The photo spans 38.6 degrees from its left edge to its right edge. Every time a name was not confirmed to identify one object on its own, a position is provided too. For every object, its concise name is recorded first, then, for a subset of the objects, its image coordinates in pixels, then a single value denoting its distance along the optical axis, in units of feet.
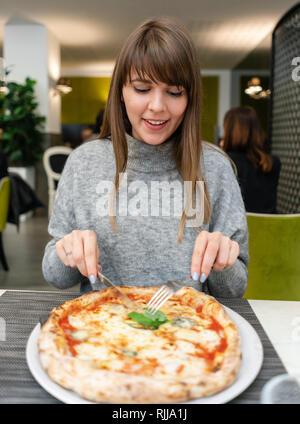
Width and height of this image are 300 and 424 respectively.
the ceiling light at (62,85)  24.31
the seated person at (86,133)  25.77
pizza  1.66
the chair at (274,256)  4.94
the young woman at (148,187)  3.19
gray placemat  1.78
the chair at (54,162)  17.47
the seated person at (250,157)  9.48
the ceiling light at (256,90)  29.70
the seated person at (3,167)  11.46
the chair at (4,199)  10.89
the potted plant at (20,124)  20.74
